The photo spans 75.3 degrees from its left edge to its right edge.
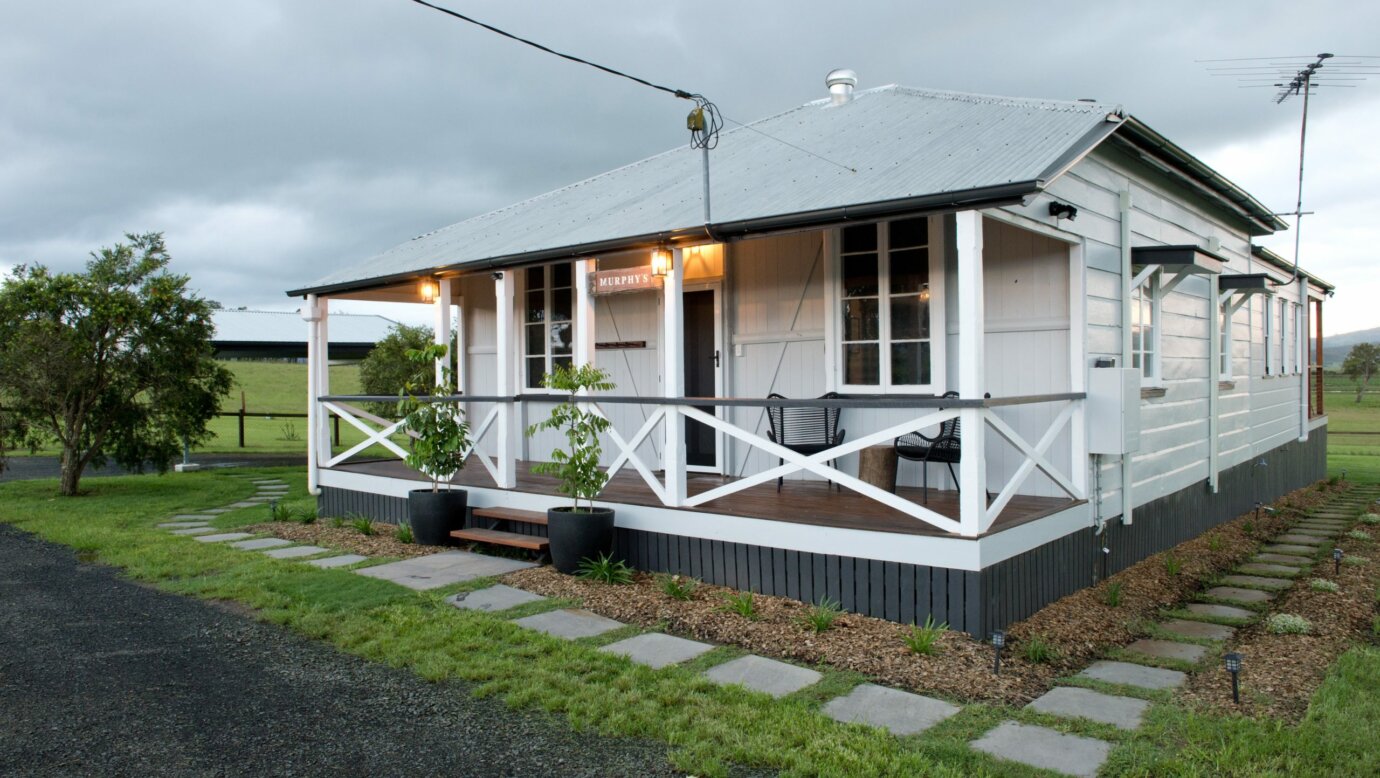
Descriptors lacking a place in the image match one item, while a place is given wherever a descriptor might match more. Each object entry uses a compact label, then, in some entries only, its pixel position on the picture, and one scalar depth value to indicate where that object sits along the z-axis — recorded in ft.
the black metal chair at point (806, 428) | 23.91
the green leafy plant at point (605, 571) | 20.22
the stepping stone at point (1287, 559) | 24.31
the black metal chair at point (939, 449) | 20.66
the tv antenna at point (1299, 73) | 30.66
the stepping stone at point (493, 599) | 18.43
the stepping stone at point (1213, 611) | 19.03
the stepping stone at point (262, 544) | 25.52
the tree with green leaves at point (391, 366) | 57.21
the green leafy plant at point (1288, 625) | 17.22
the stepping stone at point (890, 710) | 12.11
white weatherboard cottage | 17.39
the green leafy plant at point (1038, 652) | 15.16
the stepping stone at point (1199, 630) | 17.31
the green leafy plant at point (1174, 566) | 22.33
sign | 23.05
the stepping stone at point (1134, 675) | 14.23
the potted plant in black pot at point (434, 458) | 24.70
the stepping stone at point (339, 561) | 22.84
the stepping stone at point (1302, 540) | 27.17
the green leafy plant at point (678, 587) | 18.60
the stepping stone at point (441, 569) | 20.66
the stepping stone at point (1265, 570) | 23.06
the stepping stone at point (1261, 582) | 21.50
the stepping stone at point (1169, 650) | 15.79
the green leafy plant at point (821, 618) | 16.22
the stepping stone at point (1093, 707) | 12.48
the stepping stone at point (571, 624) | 16.57
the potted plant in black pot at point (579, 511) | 20.58
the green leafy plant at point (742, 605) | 17.22
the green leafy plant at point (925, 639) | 14.85
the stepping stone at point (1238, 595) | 20.26
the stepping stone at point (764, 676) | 13.56
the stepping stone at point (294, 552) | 24.08
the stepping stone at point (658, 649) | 14.89
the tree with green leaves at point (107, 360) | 36.09
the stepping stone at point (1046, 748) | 10.83
